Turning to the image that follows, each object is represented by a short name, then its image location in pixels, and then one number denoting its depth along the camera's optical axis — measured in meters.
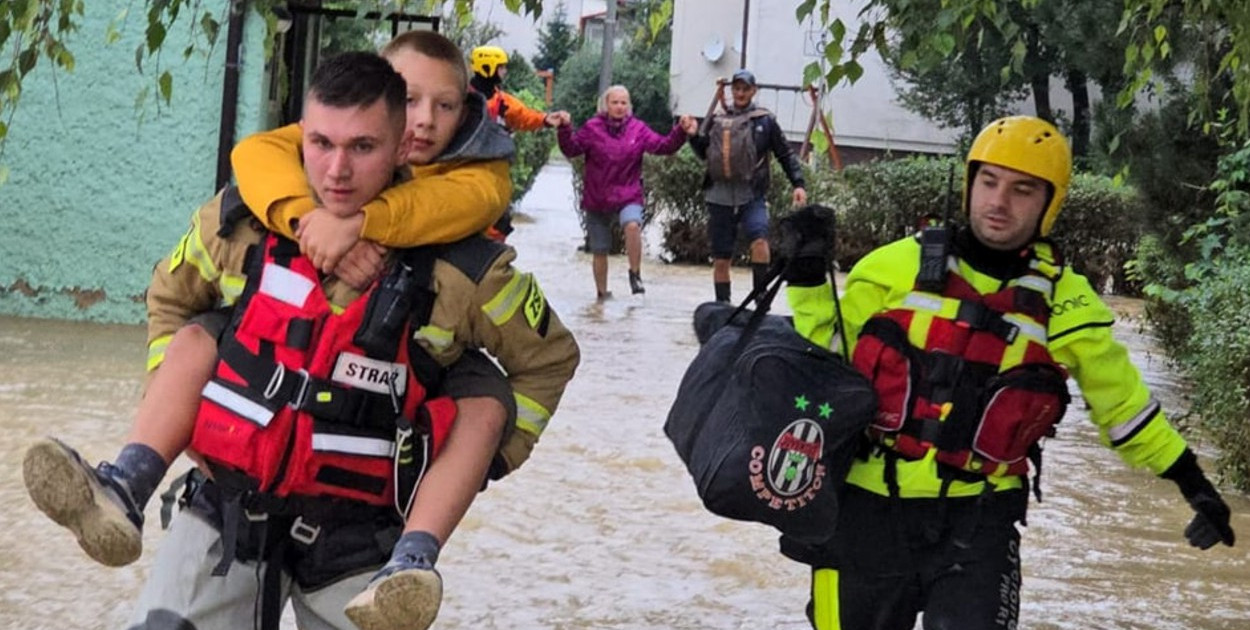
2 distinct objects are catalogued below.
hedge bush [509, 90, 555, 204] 24.28
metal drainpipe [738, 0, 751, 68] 41.91
